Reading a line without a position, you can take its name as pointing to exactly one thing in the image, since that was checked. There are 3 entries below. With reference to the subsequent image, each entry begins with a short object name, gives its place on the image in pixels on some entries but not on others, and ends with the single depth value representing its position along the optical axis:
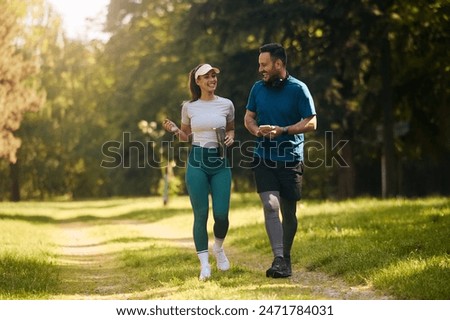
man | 17.73
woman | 17.86
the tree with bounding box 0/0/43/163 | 48.87
